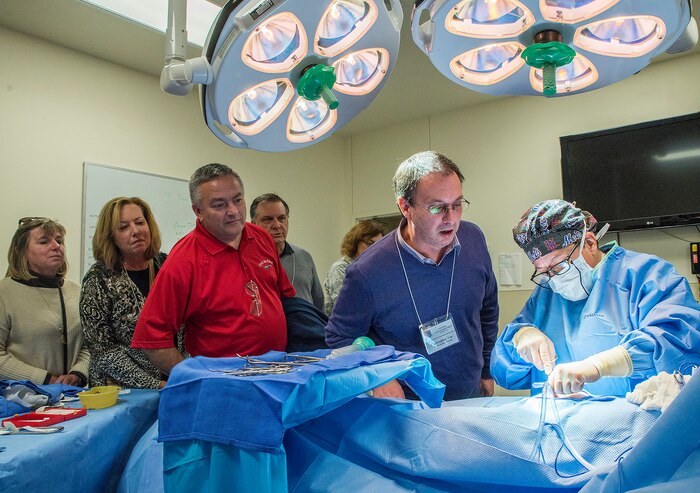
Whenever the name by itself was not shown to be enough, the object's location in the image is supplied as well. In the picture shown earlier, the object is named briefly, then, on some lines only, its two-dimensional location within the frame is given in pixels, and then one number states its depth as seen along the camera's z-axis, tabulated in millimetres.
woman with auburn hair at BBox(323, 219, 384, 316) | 3633
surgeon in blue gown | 1257
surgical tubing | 901
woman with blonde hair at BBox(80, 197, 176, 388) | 1967
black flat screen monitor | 3717
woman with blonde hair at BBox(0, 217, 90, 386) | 2482
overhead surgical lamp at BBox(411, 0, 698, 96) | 878
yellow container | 1561
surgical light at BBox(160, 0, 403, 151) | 846
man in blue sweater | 1684
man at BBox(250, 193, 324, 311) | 3002
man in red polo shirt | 1712
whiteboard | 3533
